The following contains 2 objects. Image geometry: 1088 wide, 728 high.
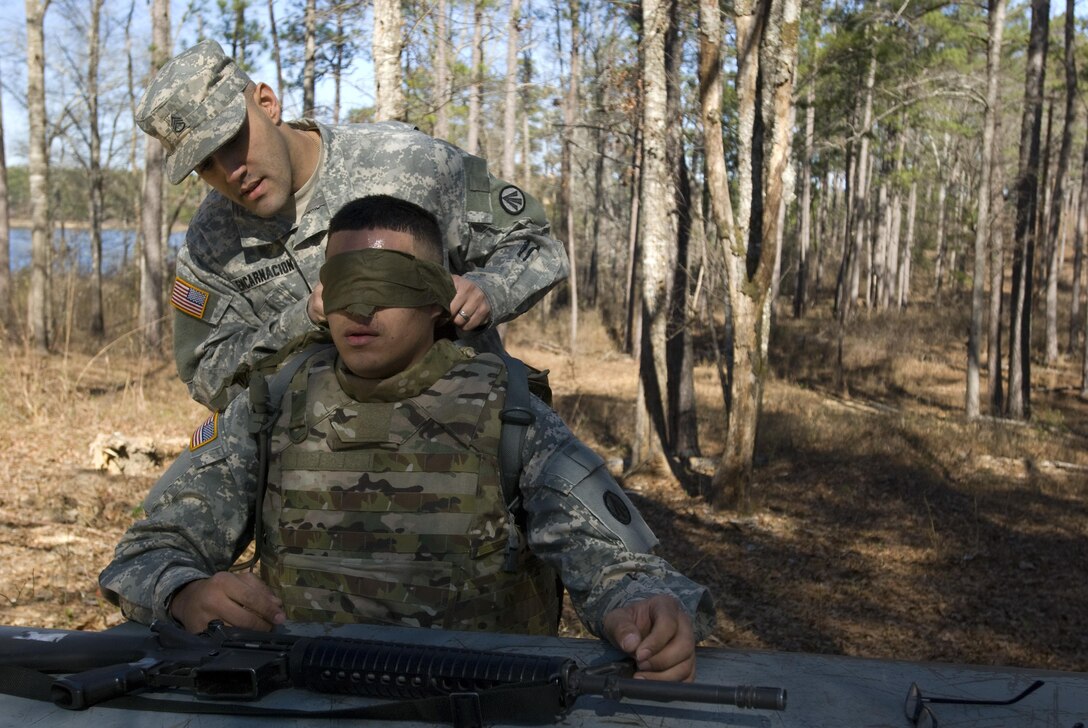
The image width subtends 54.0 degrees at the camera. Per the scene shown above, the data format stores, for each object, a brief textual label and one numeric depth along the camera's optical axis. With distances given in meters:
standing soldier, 2.35
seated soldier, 1.95
